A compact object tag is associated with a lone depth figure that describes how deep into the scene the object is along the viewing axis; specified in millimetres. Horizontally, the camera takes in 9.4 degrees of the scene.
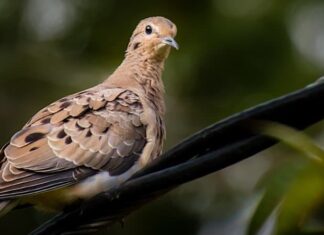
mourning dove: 7434
